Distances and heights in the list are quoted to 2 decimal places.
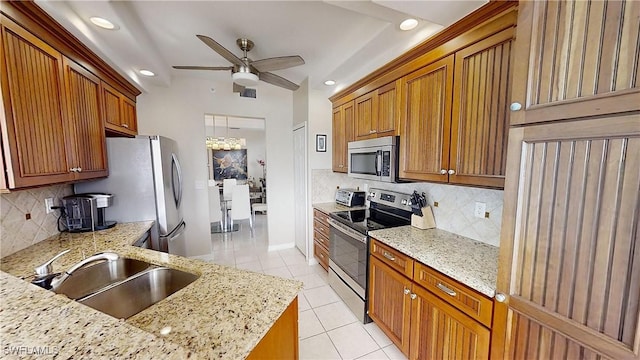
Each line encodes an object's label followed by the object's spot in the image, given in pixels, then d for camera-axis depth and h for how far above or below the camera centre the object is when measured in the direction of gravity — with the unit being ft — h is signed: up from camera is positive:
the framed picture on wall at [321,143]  10.98 +0.90
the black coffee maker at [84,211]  6.37 -1.35
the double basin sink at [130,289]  4.07 -2.33
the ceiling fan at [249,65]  6.63 +2.89
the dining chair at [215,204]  14.90 -2.71
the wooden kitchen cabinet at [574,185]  2.37 -0.27
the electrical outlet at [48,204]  6.17 -1.13
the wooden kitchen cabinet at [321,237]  9.75 -3.31
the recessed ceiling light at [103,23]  5.35 +3.28
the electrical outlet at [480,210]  5.64 -1.15
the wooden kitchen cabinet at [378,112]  6.96 +1.62
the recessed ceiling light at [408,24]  5.55 +3.36
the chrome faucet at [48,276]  3.58 -1.77
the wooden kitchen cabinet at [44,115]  4.13 +1.01
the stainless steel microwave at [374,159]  6.81 +0.12
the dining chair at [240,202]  14.82 -2.58
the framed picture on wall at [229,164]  24.58 -0.21
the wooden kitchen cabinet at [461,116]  4.37 +1.02
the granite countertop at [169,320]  2.18 -1.86
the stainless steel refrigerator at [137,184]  7.38 -0.70
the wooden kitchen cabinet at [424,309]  4.02 -3.04
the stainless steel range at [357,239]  7.03 -2.49
